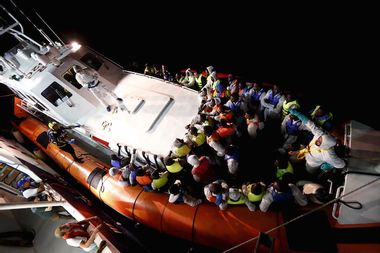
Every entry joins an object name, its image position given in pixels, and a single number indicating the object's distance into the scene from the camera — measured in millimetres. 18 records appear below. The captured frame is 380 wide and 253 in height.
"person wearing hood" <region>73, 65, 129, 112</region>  4988
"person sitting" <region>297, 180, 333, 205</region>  2870
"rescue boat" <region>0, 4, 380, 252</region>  2795
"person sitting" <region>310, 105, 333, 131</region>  3709
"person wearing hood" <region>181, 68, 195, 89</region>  5758
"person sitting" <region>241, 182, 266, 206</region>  3004
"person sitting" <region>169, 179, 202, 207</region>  3541
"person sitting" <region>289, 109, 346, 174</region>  2818
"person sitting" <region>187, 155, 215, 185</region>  3568
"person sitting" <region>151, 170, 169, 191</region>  3820
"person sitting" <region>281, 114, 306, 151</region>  3809
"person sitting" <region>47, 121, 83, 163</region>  5254
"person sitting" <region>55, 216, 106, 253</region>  3228
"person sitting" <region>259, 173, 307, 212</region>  2916
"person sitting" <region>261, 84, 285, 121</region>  4273
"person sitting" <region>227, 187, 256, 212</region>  3191
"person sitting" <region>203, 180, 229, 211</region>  3170
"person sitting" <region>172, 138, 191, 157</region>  3789
